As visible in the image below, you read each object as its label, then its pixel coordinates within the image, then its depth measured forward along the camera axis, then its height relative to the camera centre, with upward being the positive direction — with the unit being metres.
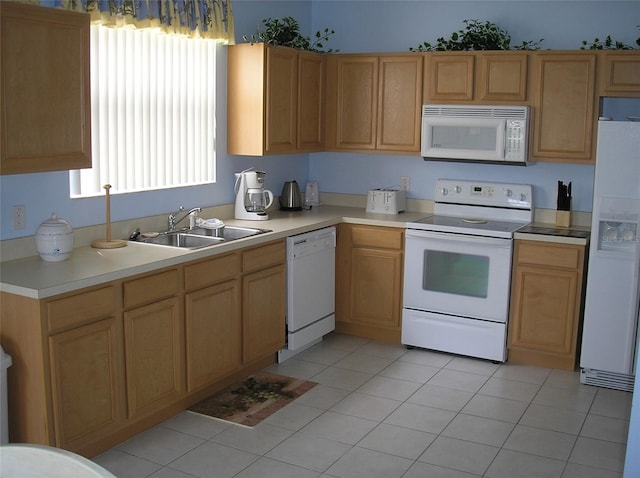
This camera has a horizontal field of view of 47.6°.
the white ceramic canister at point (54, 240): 3.42 -0.54
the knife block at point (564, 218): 4.96 -0.59
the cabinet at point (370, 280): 5.16 -1.09
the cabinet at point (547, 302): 4.62 -1.09
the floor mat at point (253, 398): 3.96 -1.55
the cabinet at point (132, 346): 3.09 -1.07
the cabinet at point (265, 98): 4.80 +0.20
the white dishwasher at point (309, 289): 4.78 -1.09
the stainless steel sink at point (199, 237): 4.23 -0.66
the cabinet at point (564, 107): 4.65 +0.16
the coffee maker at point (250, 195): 4.93 -0.46
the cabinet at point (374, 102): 5.23 +0.19
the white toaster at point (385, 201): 5.43 -0.54
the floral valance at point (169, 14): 3.71 +0.62
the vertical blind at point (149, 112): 3.93 +0.08
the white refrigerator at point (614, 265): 4.25 -0.78
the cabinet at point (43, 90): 3.04 +0.15
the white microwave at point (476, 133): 4.82 -0.02
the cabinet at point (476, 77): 4.84 +0.36
